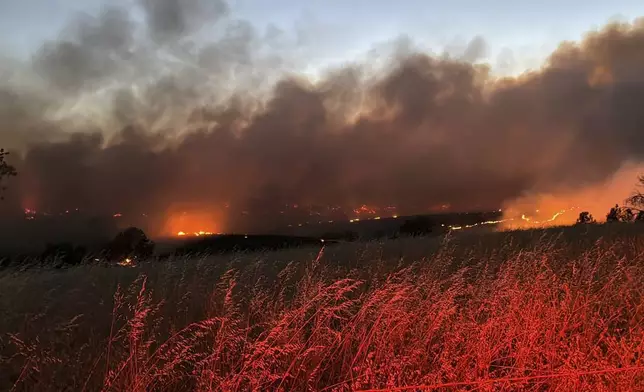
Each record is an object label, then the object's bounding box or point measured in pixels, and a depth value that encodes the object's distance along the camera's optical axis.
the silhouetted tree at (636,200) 29.81
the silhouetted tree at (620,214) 28.73
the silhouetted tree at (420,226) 21.69
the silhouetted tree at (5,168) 15.09
